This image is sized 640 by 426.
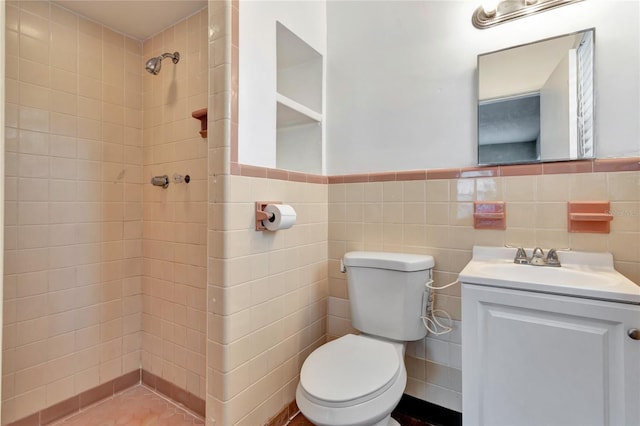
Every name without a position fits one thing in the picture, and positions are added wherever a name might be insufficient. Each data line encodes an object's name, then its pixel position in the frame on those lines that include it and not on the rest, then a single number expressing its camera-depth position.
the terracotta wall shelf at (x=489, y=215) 1.42
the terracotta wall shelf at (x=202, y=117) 1.60
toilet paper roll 1.35
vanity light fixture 1.36
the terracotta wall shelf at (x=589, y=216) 1.24
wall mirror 1.29
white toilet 1.09
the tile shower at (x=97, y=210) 1.53
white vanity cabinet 0.91
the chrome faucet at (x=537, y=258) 1.29
